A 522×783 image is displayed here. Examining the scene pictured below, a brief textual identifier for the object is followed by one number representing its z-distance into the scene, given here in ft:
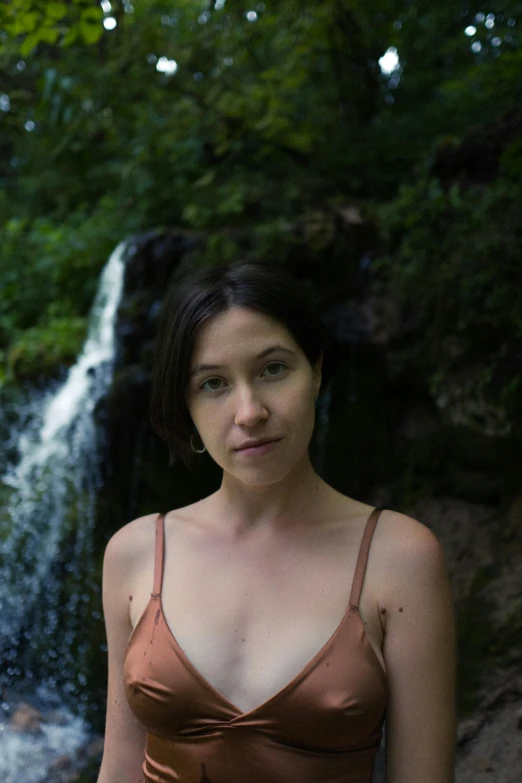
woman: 4.16
